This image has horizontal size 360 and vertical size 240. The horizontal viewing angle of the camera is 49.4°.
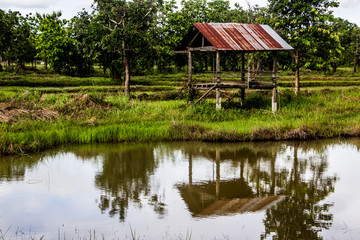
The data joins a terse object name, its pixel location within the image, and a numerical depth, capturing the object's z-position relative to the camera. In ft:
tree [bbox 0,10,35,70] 120.57
